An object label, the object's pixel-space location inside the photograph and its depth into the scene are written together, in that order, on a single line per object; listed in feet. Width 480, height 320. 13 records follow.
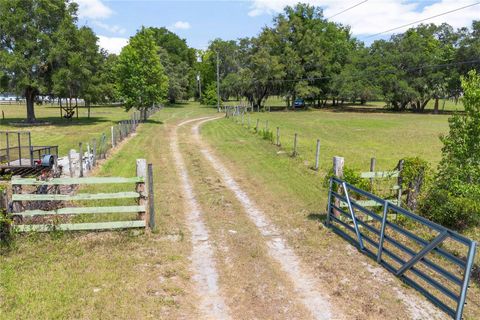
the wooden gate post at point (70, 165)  45.30
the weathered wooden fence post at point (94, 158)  53.97
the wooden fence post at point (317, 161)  53.94
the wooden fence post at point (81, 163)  46.83
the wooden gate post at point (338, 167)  32.76
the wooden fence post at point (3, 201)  25.98
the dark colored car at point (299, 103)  252.75
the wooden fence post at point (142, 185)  28.21
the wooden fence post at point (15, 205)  27.32
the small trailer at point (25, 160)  47.33
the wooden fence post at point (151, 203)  28.82
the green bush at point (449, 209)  30.42
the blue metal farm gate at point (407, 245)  18.89
